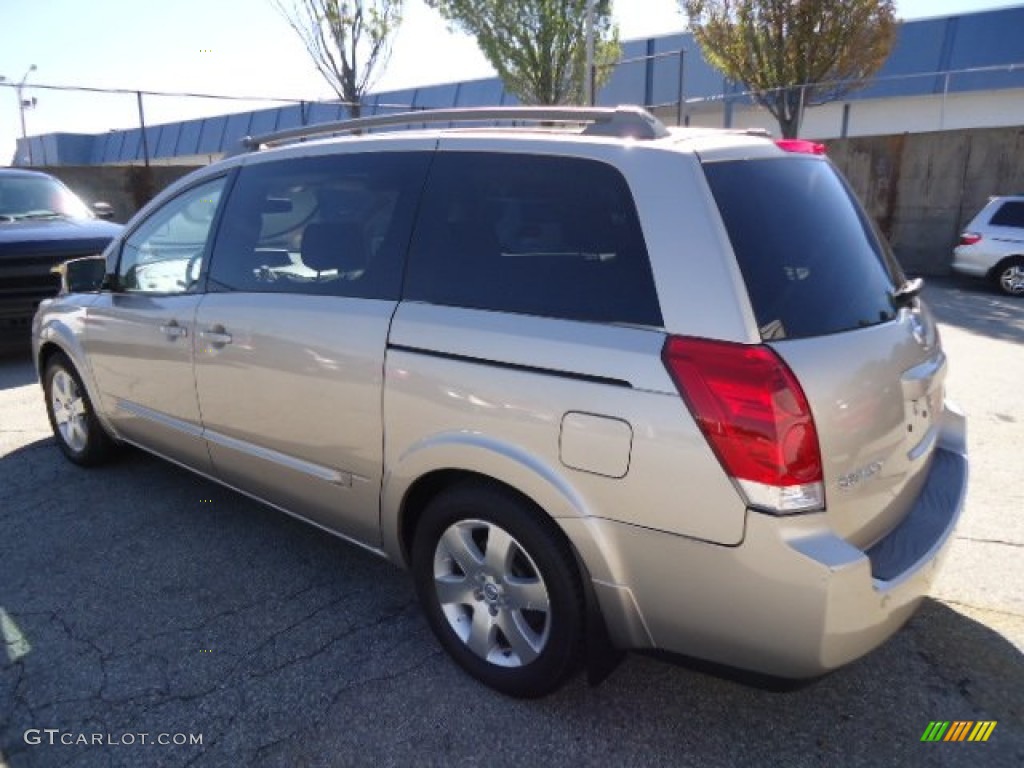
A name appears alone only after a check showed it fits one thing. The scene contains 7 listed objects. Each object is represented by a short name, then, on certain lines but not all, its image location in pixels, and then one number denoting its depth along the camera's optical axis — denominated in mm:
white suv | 11375
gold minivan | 1906
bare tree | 16781
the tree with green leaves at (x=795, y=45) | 14812
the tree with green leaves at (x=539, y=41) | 19125
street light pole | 13128
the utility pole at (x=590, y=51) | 17169
